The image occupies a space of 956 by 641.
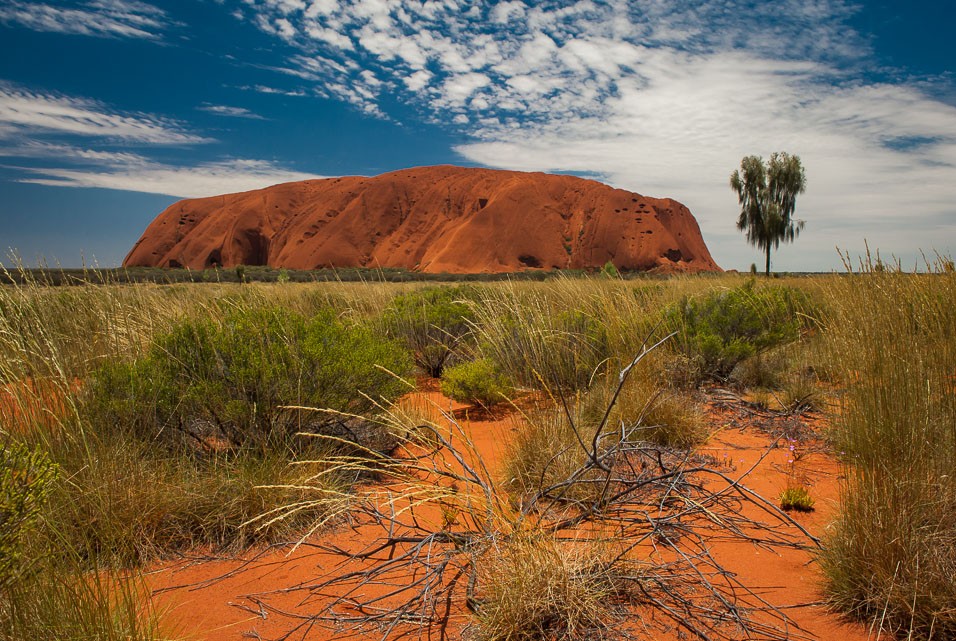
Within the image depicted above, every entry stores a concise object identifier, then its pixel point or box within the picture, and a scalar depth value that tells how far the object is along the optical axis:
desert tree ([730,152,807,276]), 30.80
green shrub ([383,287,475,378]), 7.63
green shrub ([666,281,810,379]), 6.04
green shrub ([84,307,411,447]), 3.40
